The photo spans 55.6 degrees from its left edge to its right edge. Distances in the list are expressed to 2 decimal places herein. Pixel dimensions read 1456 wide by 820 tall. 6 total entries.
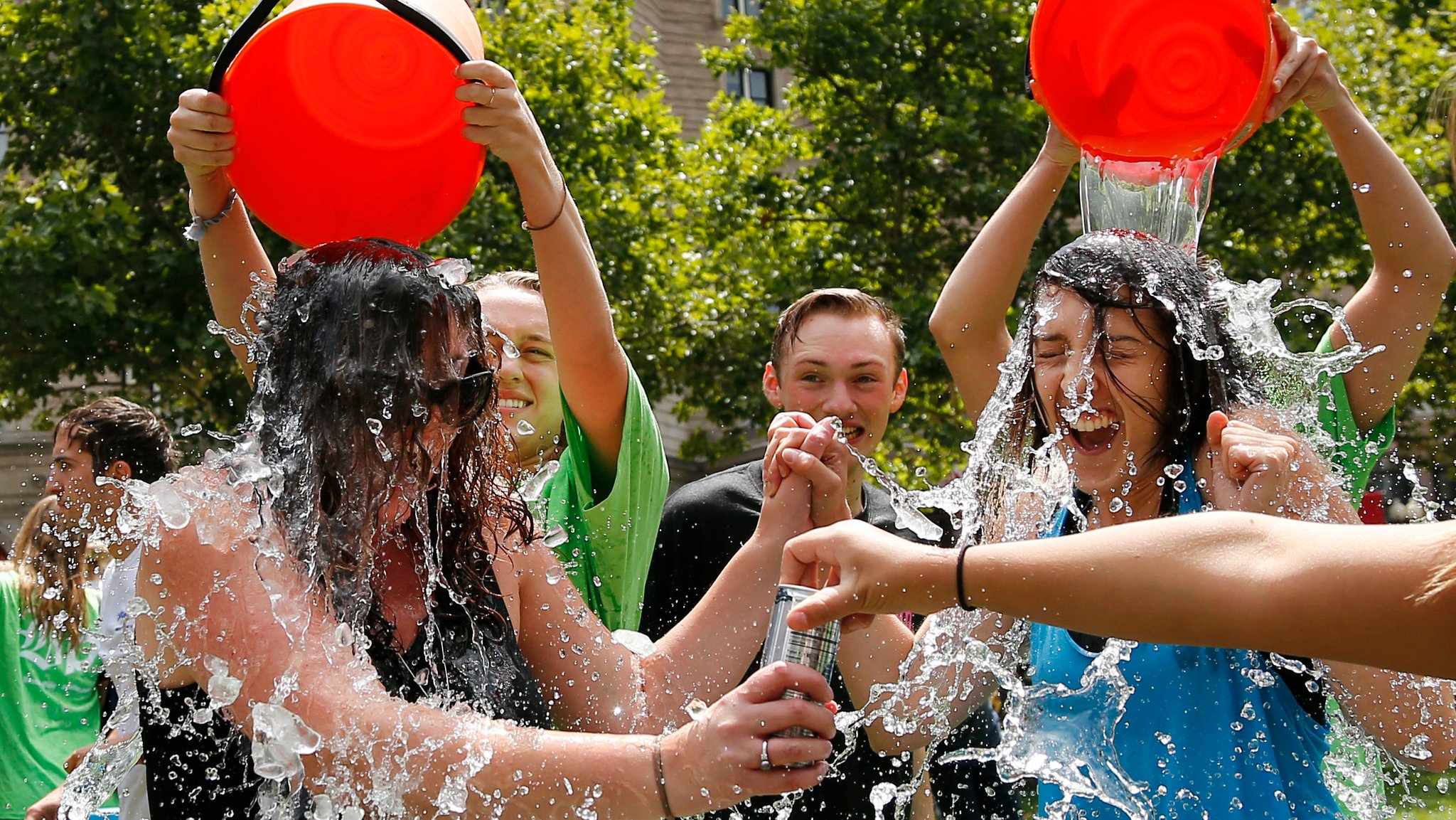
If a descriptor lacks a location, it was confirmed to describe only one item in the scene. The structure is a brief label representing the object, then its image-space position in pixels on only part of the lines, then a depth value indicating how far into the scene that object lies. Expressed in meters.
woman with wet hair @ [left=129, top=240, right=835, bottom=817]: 1.85
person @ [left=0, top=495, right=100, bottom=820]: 4.79
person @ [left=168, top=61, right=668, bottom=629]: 2.46
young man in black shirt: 3.48
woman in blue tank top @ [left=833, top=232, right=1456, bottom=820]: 2.13
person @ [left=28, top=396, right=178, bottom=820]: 4.51
